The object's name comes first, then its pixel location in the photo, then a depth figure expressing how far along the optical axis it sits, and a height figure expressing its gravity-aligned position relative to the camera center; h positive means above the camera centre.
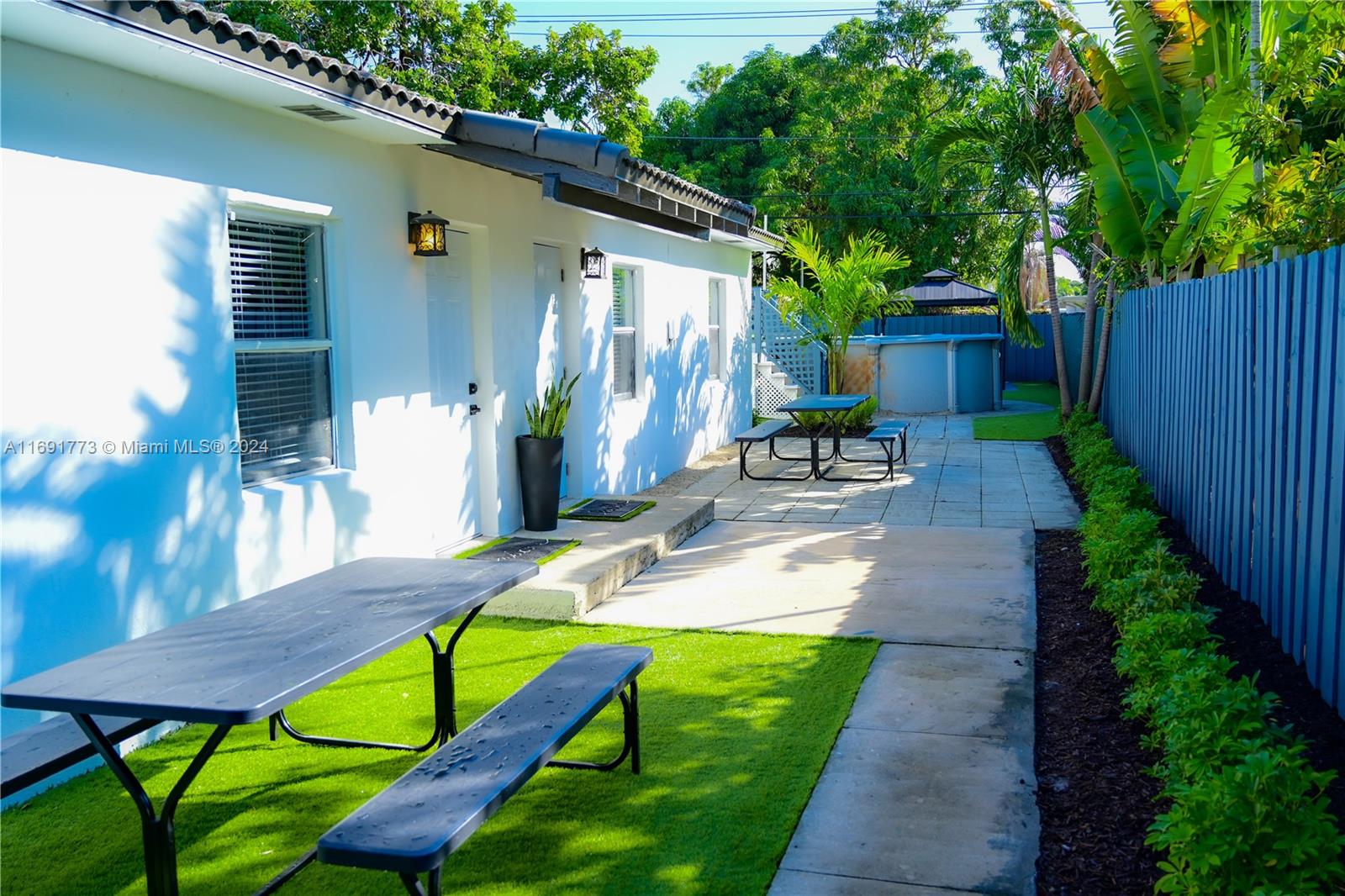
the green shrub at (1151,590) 5.05 -1.23
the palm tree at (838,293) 16.97 +0.82
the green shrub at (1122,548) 6.08 -1.22
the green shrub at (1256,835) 2.68 -1.28
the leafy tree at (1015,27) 31.28 +9.25
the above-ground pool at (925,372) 20.12 -0.55
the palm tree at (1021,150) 14.59 +2.75
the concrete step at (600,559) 6.54 -1.47
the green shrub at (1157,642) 4.33 -1.27
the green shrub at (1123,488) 7.85 -1.15
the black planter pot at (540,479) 8.37 -1.03
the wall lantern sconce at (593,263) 9.86 +0.78
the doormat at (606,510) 8.84 -1.39
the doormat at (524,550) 7.44 -1.45
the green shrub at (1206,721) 3.22 -1.23
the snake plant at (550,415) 8.58 -0.54
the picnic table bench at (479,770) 2.62 -1.24
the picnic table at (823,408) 12.13 -0.74
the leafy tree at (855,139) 30.09 +6.05
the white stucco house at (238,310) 4.22 +0.22
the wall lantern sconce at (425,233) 7.03 +0.77
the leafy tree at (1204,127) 6.89 +1.68
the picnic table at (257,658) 2.83 -0.92
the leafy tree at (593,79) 24.42 +6.19
